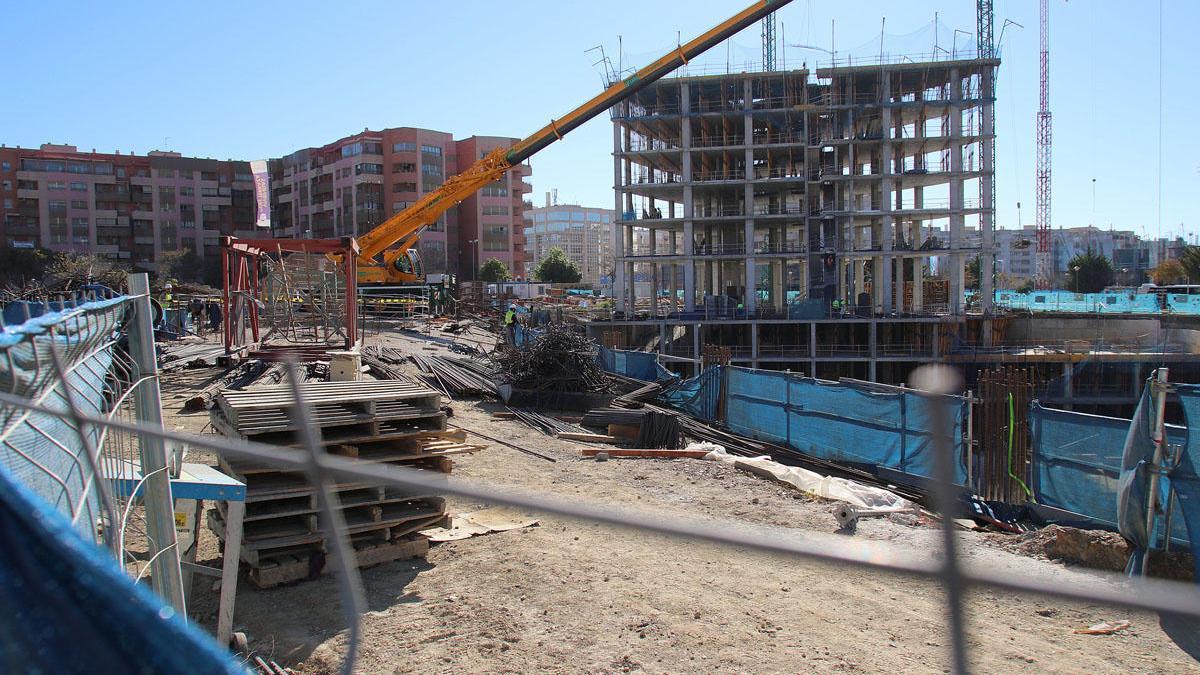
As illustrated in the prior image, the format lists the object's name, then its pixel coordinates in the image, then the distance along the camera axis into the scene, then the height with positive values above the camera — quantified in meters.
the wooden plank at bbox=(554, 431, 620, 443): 15.38 -2.55
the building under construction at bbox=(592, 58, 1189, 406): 48.06 +5.11
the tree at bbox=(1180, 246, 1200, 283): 64.38 +2.63
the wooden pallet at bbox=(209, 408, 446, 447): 7.22 -1.15
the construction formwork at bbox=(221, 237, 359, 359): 14.97 +0.18
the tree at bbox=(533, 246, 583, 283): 94.62 +3.72
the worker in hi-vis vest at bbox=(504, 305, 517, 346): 25.04 -0.82
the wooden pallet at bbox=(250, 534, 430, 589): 6.75 -2.18
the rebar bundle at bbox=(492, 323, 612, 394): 20.06 -1.59
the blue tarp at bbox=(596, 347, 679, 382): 21.53 -1.76
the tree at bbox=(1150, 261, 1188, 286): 83.19 +2.20
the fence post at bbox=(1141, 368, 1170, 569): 7.46 -1.61
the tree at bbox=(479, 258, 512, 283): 75.38 +2.83
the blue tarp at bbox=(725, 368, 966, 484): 12.56 -2.09
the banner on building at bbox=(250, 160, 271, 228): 21.50 +3.02
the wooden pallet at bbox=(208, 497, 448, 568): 6.77 -1.91
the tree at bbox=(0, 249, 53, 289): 63.81 +3.60
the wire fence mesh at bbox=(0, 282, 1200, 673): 1.11 -0.36
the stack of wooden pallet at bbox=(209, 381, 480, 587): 6.83 -1.50
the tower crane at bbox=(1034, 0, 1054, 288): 90.88 +17.80
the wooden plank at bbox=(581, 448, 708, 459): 13.25 -2.46
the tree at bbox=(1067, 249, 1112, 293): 88.38 +2.48
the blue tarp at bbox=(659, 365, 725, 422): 18.61 -2.22
